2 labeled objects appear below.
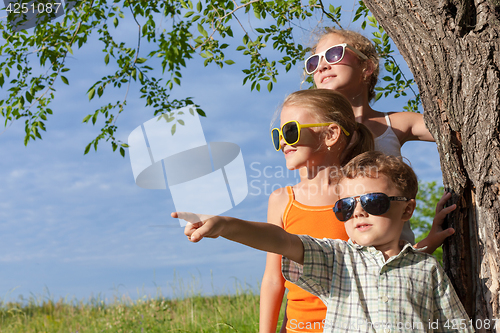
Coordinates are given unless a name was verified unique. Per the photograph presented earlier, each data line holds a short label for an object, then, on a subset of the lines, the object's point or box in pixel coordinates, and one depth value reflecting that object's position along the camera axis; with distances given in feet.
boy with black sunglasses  6.49
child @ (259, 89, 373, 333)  7.77
